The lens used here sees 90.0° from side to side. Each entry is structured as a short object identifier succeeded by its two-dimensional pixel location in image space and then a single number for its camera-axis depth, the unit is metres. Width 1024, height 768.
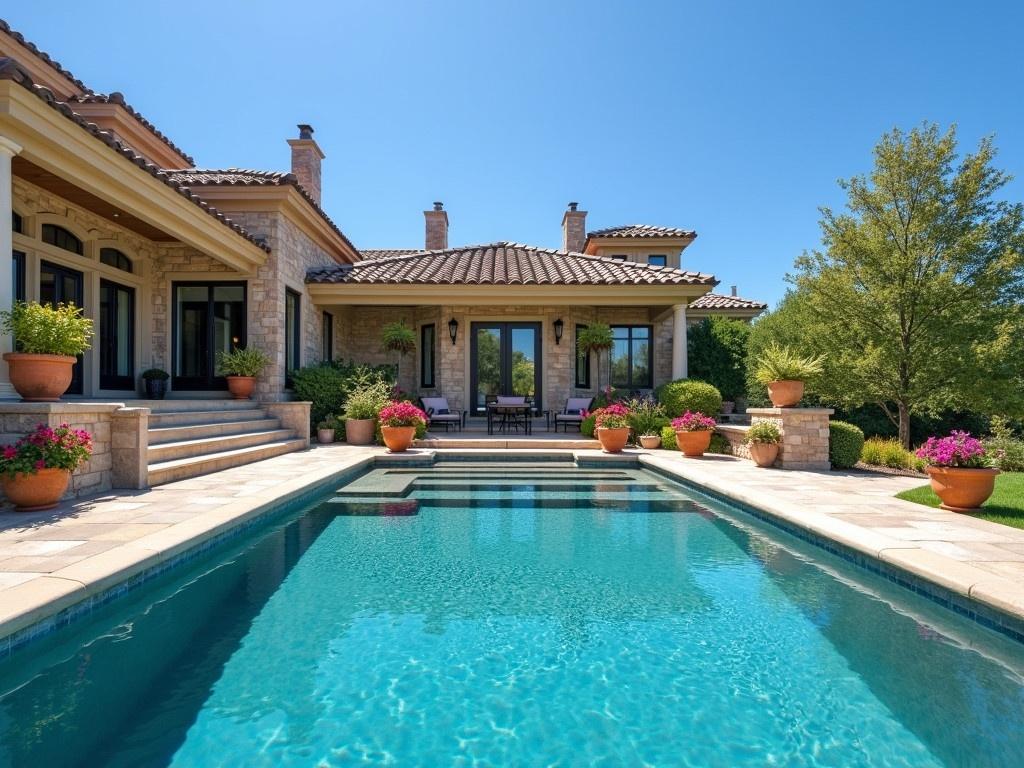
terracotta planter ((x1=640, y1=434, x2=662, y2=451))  10.38
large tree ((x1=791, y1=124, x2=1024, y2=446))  9.27
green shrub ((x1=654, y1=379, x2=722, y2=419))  10.63
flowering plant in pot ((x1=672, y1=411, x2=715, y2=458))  9.15
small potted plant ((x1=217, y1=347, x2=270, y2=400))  9.91
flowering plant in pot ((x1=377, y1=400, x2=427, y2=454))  9.24
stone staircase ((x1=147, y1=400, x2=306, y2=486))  6.50
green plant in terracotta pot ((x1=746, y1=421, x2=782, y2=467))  8.00
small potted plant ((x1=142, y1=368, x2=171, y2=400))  9.91
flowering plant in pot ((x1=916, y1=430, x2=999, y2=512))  4.81
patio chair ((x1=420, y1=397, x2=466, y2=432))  12.07
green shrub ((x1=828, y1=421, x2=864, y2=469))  7.89
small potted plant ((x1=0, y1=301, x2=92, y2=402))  4.92
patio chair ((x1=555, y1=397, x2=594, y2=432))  12.35
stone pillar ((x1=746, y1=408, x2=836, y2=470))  7.86
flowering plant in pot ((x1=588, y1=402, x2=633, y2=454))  9.55
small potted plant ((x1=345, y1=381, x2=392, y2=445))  10.47
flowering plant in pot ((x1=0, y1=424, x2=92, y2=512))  4.37
